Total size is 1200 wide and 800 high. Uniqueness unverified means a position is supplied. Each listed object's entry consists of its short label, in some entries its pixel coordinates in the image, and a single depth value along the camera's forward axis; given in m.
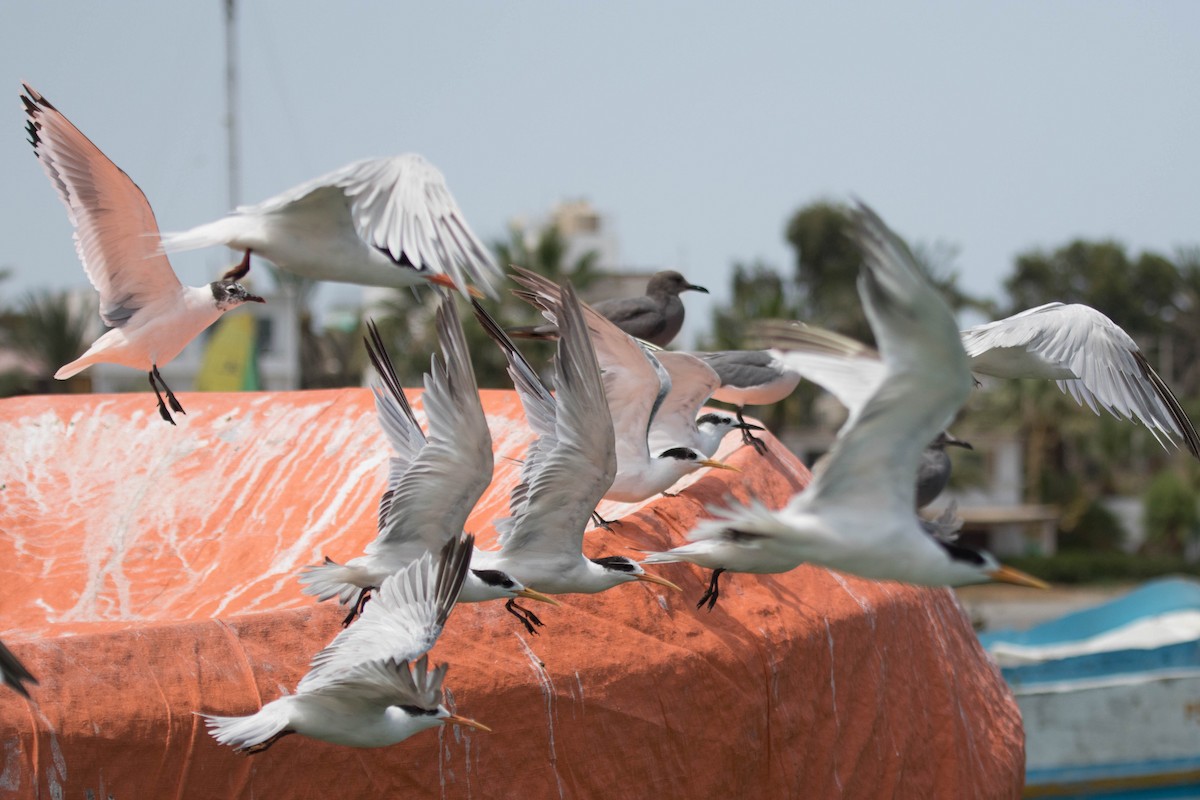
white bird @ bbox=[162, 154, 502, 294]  11.72
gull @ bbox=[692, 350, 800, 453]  19.95
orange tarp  12.66
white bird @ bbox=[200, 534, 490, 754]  10.80
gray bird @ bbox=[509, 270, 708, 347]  23.08
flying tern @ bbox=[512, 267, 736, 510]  16.06
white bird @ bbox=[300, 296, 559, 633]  12.77
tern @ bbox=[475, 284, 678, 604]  12.51
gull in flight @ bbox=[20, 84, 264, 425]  13.88
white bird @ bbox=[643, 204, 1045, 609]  9.44
